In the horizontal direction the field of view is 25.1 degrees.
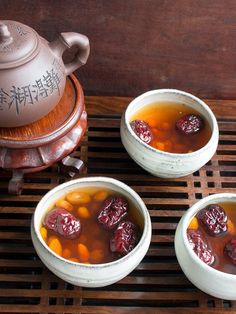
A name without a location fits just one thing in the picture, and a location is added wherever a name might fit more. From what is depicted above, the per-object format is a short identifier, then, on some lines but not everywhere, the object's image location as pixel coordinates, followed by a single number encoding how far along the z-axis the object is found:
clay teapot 0.41
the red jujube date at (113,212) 0.44
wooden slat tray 0.43
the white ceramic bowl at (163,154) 0.46
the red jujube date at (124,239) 0.41
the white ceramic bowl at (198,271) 0.39
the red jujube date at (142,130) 0.49
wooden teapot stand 0.44
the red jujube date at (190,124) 0.50
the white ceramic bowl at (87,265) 0.39
